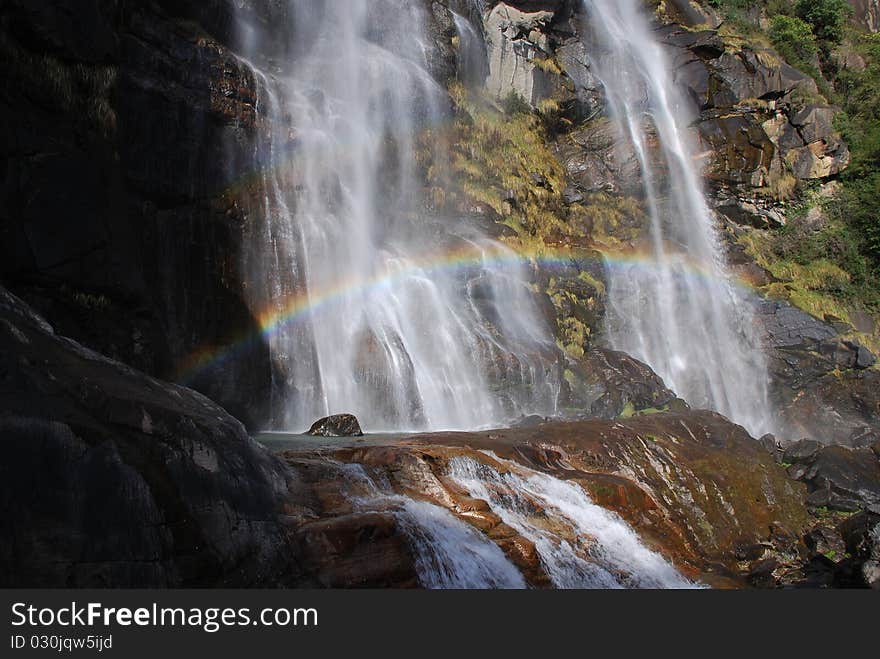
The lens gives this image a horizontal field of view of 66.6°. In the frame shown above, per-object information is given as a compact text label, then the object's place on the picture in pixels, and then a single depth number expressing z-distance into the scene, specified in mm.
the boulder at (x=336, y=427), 12555
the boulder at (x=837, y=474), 12633
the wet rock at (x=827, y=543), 10276
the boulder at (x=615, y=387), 17609
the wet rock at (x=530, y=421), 15000
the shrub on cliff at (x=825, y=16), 35688
